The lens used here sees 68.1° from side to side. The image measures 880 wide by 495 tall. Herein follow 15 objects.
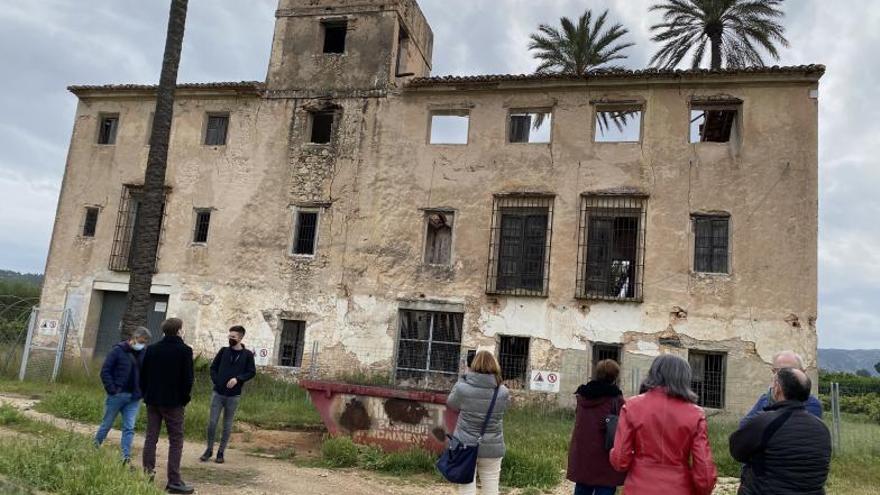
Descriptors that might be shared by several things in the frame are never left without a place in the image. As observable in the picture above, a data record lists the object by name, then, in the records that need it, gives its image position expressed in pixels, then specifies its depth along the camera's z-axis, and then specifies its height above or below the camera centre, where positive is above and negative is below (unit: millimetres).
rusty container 9016 -1144
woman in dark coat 5211 -685
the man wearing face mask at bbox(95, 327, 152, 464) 7363 -814
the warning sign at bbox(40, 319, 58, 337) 19609 -717
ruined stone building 15477 +3275
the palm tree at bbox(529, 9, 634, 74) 24922 +11712
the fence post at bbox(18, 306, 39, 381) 16328 -1210
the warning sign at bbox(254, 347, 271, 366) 17844 -923
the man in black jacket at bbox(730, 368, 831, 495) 3861 -458
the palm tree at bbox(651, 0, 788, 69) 21281 +11153
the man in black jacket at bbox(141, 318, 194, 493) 6738 -769
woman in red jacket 3990 -503
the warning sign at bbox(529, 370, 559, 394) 15797 -810
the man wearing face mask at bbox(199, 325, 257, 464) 8727 -765
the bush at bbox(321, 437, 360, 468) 8898 -1671
